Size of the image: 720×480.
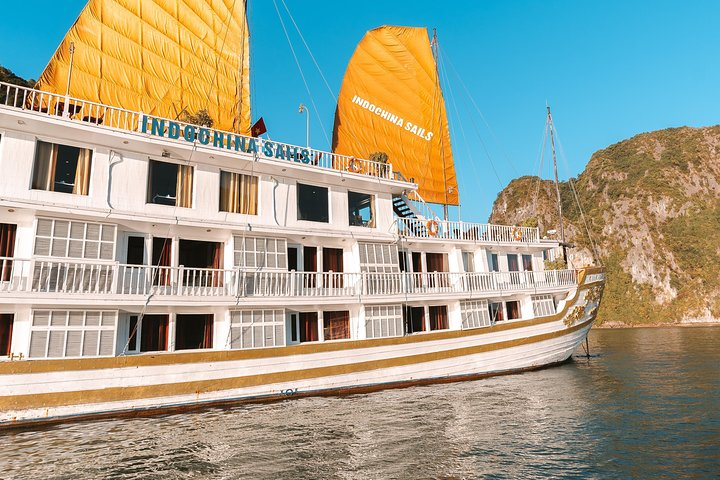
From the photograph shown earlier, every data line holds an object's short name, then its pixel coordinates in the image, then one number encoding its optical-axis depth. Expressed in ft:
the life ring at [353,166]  59.41
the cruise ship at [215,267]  37.42
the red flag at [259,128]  63.10
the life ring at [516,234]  71.87
